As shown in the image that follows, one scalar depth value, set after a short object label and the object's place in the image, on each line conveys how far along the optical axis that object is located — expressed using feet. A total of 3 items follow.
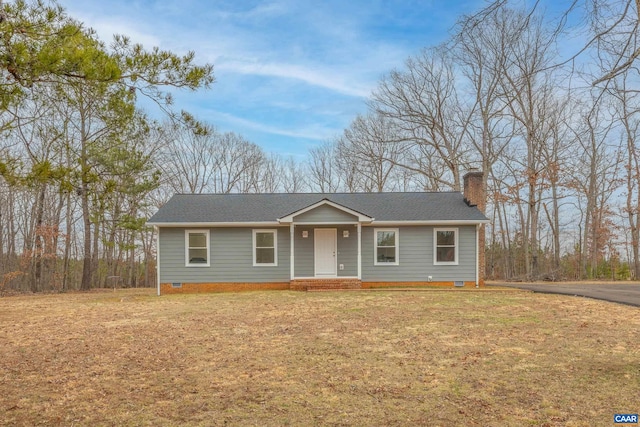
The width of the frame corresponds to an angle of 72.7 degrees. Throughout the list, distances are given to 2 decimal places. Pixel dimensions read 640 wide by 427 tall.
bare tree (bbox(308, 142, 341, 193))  103.09
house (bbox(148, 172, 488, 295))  53.72
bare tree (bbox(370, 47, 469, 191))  82.33
